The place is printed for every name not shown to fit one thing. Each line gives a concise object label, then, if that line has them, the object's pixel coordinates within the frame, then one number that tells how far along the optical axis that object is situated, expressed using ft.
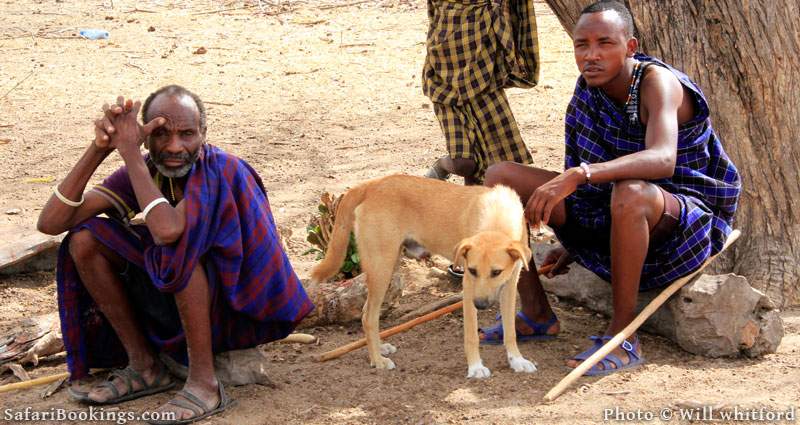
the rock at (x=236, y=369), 14.32
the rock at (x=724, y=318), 14.57
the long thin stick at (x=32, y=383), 14.38
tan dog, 14.35
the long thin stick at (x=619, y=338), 13.46
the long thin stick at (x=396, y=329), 15.51
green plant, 18.10
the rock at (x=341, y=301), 16.90
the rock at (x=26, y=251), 18.43
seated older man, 12.78
